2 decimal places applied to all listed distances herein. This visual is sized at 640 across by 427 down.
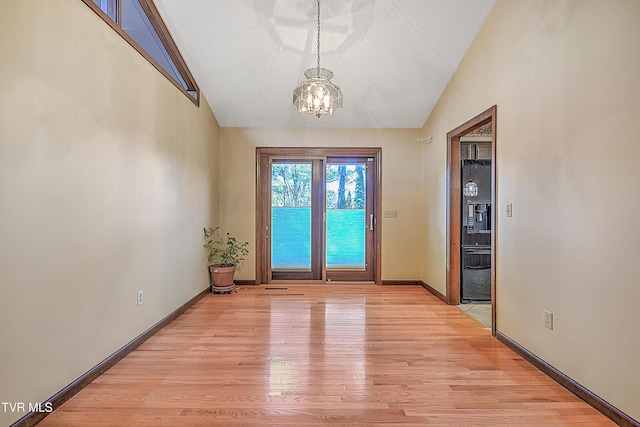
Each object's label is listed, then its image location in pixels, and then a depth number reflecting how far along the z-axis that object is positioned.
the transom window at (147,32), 2.57
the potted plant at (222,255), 4.71
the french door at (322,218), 5.54
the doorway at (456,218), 4.21
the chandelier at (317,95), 2.82
